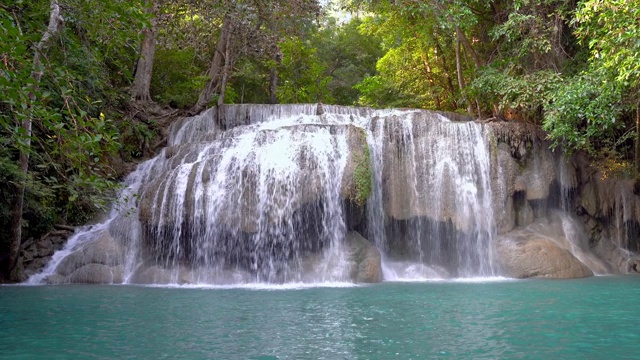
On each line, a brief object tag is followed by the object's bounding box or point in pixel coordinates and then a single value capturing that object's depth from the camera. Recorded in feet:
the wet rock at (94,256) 43.55
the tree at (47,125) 15.62
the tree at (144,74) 69.21
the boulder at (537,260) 43.37
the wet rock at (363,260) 41.83
